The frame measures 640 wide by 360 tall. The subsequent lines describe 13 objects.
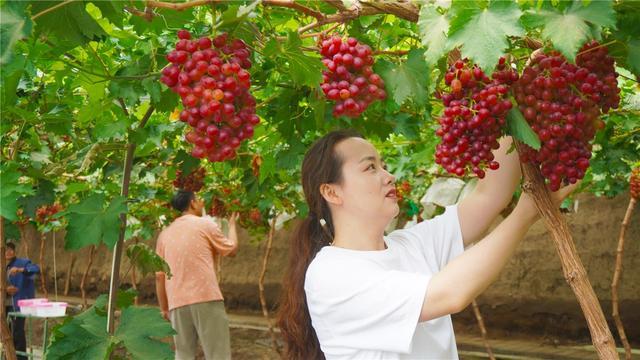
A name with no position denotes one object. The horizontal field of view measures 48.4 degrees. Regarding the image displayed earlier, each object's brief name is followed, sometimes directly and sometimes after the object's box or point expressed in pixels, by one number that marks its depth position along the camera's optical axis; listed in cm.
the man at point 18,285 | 800
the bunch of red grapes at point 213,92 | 162
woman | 181
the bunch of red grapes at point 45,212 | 834
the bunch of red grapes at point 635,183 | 587
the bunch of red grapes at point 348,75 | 175
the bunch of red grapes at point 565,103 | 154
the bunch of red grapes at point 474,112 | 157
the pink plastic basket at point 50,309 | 627
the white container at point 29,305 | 645
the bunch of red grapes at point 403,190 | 632
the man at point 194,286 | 617
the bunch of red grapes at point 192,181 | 524
